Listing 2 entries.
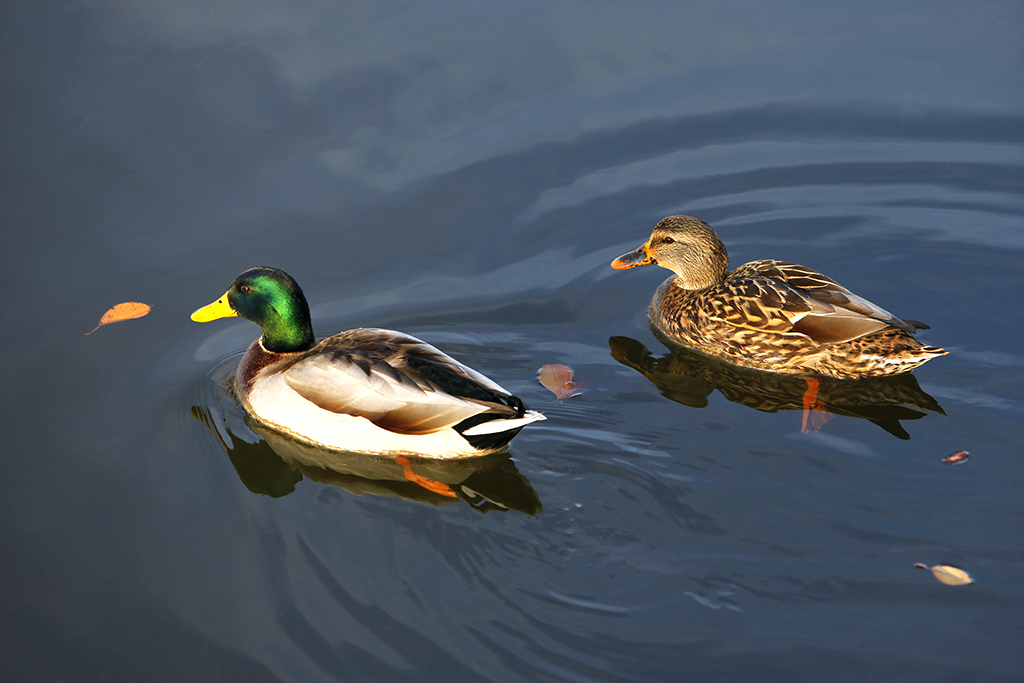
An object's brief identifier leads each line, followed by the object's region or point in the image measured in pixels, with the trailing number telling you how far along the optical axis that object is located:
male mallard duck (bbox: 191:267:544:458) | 10.77
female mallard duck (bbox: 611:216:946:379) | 12.37
